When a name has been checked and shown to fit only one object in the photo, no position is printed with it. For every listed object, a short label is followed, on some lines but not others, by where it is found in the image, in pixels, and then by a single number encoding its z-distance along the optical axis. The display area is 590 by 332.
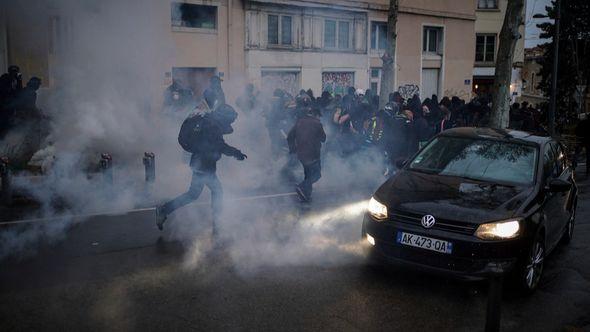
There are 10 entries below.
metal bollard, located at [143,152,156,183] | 9.50
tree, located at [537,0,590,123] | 26.80
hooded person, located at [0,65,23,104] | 10.85
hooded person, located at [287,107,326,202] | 8.65
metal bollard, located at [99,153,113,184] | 8.95
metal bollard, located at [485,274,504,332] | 3.93
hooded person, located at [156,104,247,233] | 6.83
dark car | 4.92
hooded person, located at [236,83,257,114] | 14.97
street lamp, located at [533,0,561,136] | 15.41
